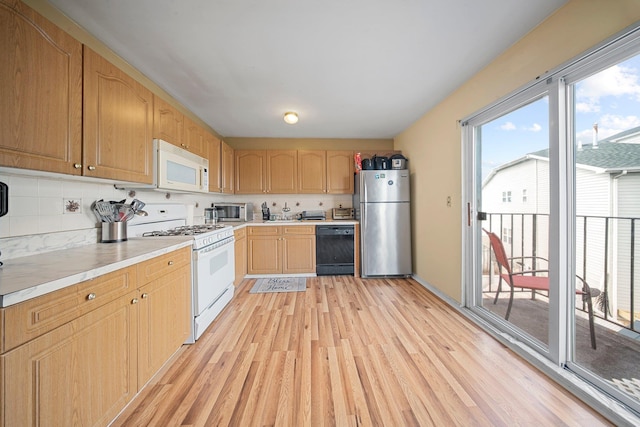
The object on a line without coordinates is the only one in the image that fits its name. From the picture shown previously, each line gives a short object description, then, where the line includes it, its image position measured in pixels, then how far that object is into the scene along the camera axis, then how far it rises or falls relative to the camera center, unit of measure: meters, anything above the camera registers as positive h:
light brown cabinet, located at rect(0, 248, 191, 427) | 0.79 -0.58
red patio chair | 1.88 -0.55
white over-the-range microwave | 1.99 +0.42
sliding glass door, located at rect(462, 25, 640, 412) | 1.30 +0.04
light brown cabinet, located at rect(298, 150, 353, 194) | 4.11 +0.73
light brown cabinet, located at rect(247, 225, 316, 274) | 3.71 -0.57
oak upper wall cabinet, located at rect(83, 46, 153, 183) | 1.41 +0.61
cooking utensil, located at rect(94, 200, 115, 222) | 1.74 +0.02
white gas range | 2.02 -0.41
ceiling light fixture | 3.04 +1.25
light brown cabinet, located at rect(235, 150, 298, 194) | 4.08 +0.72
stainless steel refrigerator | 3.58 -0.13
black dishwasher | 3.76 -0.57
